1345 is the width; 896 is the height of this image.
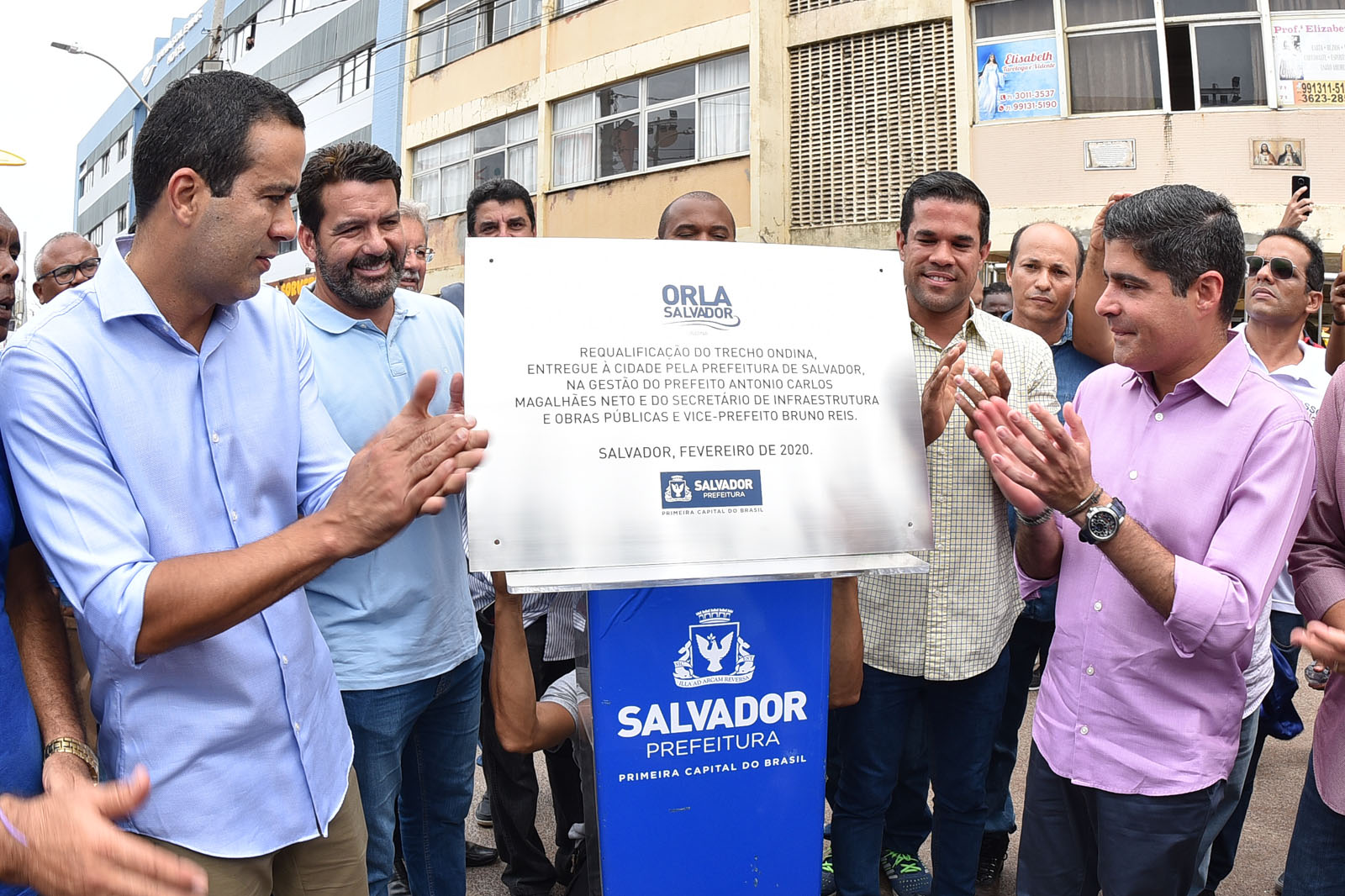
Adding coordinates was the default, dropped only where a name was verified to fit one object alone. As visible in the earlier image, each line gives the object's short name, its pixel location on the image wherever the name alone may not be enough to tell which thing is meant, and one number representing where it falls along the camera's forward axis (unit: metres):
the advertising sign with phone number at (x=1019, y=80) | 11.25
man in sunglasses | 3.06
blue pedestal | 1.85
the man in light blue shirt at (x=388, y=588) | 2.28
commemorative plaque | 1.70
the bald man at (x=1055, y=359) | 3.40
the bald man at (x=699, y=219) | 3.26
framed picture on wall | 10.48
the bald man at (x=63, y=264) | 4.41
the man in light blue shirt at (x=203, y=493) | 1.50
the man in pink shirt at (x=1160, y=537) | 1.88
